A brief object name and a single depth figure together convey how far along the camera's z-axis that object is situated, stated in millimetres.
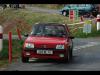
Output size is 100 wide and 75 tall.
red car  12703
